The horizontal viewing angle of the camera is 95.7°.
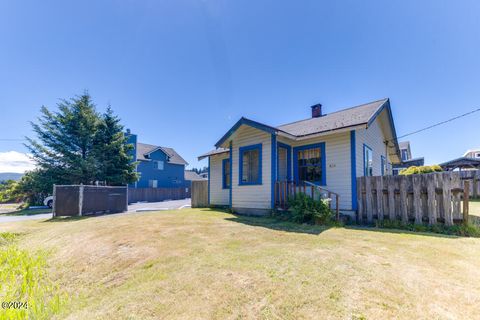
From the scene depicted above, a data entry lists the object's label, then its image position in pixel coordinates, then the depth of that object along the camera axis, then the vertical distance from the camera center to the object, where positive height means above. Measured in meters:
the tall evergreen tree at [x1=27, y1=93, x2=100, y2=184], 18.31 +3.10
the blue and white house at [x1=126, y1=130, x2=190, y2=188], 31.84 +1.99
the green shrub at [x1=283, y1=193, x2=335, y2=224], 7.28 -1.10
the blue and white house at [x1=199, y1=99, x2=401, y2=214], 8.71 +1.14
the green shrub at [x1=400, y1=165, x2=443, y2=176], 12.53 +0.57
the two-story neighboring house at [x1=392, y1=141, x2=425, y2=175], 26.20 +3.38
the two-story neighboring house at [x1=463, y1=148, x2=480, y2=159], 40.84 +5.04
